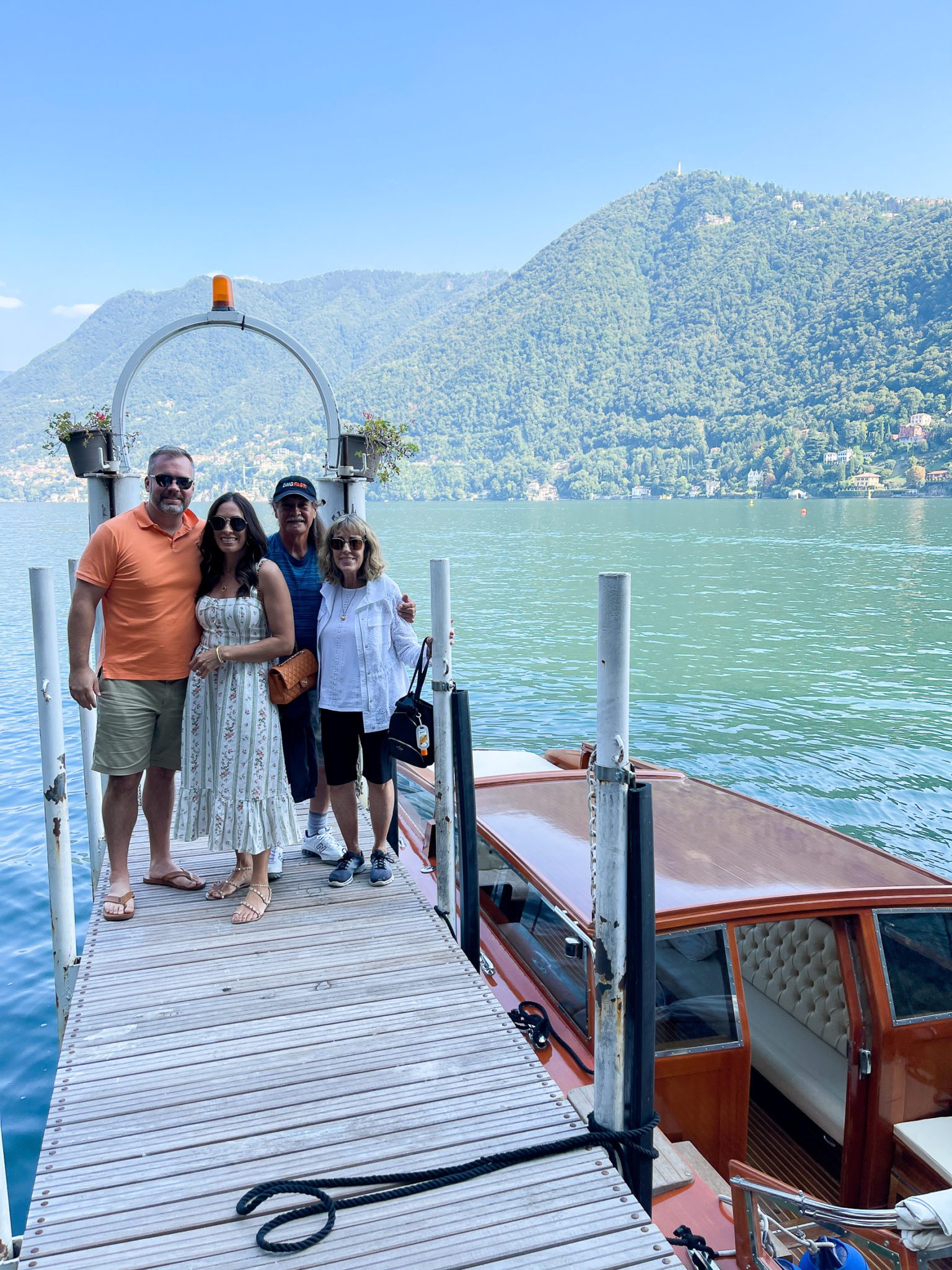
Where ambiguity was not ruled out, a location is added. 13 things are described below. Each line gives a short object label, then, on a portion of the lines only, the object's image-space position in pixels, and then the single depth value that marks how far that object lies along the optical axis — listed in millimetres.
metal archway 5574
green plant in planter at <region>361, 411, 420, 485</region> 6121
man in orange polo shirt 3875
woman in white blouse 4234
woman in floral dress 3990
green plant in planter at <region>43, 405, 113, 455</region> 5605
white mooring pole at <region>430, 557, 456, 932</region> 3971
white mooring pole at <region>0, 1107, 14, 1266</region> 2369
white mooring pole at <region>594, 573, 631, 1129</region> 2539
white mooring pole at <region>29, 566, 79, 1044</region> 4055
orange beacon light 5793
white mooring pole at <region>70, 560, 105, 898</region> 5270
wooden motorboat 3527
